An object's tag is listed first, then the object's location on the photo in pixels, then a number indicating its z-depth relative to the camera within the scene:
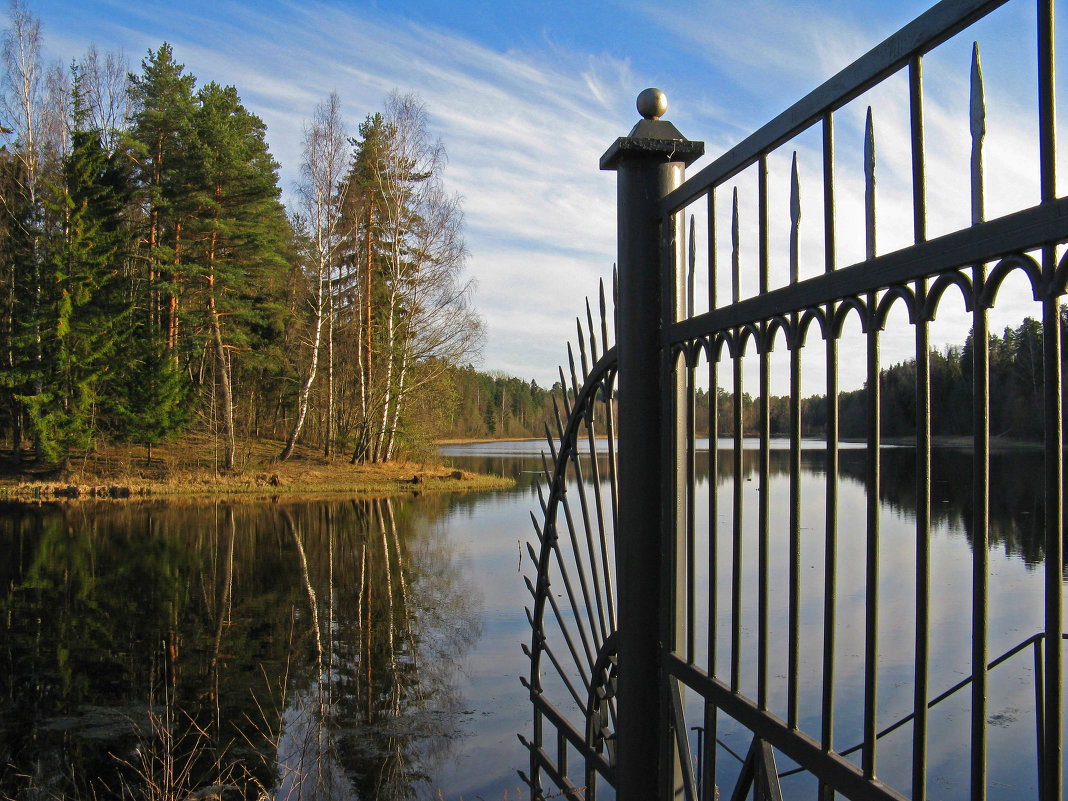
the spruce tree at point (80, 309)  20.56
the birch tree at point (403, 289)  22.39
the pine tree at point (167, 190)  22.03
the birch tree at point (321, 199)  21.41
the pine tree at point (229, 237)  21.75
